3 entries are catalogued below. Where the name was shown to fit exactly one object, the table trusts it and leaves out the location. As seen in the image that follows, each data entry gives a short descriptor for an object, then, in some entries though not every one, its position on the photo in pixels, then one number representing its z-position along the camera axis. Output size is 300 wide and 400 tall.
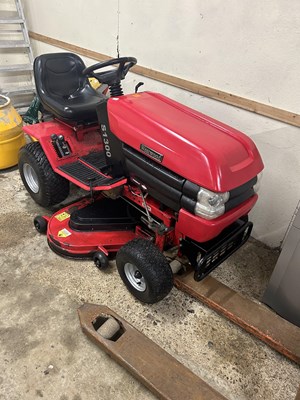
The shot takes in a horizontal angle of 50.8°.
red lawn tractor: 1.26
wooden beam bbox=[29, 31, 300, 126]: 1.62
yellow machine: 2.31
